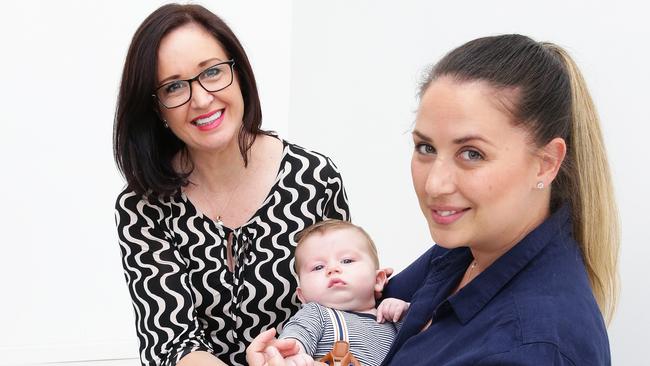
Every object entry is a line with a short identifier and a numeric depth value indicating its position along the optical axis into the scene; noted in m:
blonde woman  1.42
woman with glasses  2.28
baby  2.03
